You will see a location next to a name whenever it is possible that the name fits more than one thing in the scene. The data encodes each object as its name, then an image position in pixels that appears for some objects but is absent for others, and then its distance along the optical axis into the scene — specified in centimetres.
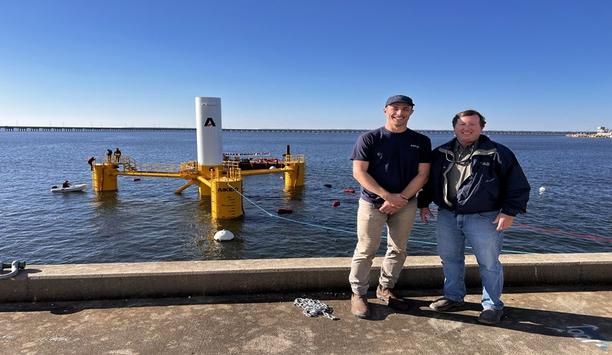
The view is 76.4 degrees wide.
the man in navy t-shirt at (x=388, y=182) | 423
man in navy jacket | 395
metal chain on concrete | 410
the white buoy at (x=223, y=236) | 1701
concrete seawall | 433
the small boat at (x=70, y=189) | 2942
